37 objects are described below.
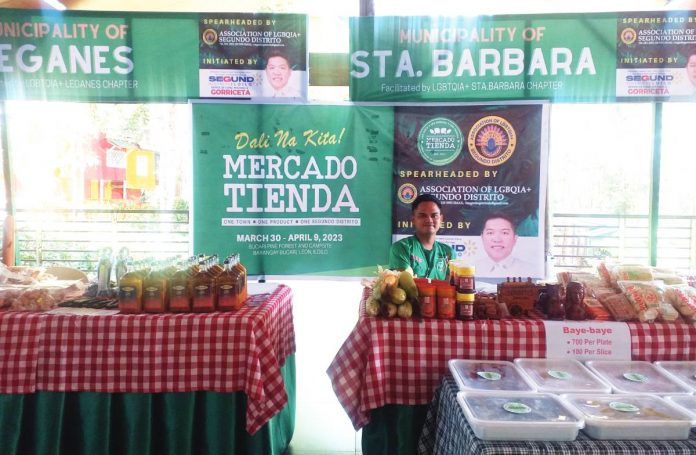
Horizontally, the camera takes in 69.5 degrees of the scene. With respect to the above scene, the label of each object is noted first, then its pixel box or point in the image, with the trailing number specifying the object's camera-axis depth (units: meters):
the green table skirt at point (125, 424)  2.37
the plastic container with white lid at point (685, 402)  1.74
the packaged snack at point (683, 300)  2.33
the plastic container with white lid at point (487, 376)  1.97
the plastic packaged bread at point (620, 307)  2.36
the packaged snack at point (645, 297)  2.32
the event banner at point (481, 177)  4.38
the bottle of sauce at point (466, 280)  2.39
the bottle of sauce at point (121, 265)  2.81
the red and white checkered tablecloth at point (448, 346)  2.29
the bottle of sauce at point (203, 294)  2.48
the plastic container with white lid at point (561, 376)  1.95
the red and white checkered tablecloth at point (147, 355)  2.36
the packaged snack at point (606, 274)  2.65
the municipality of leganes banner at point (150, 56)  4.30
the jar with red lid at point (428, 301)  2.36
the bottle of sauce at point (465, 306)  2.35
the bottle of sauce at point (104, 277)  2.79
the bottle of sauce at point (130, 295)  2.47
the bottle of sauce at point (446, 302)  2.38
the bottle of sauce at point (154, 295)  2.48
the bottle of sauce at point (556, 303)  2.39
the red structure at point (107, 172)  4.84
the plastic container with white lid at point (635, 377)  1.97
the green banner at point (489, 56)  4.25
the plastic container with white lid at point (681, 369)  2.06
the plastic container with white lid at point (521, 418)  1.63
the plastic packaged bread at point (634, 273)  2.60
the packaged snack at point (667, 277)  2.71
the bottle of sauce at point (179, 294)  2.48
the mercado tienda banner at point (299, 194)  4.45
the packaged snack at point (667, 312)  2.32
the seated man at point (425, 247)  3.38
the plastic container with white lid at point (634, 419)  1.65
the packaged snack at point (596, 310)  2.40
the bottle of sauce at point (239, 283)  2.54
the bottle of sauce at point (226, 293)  2.50
